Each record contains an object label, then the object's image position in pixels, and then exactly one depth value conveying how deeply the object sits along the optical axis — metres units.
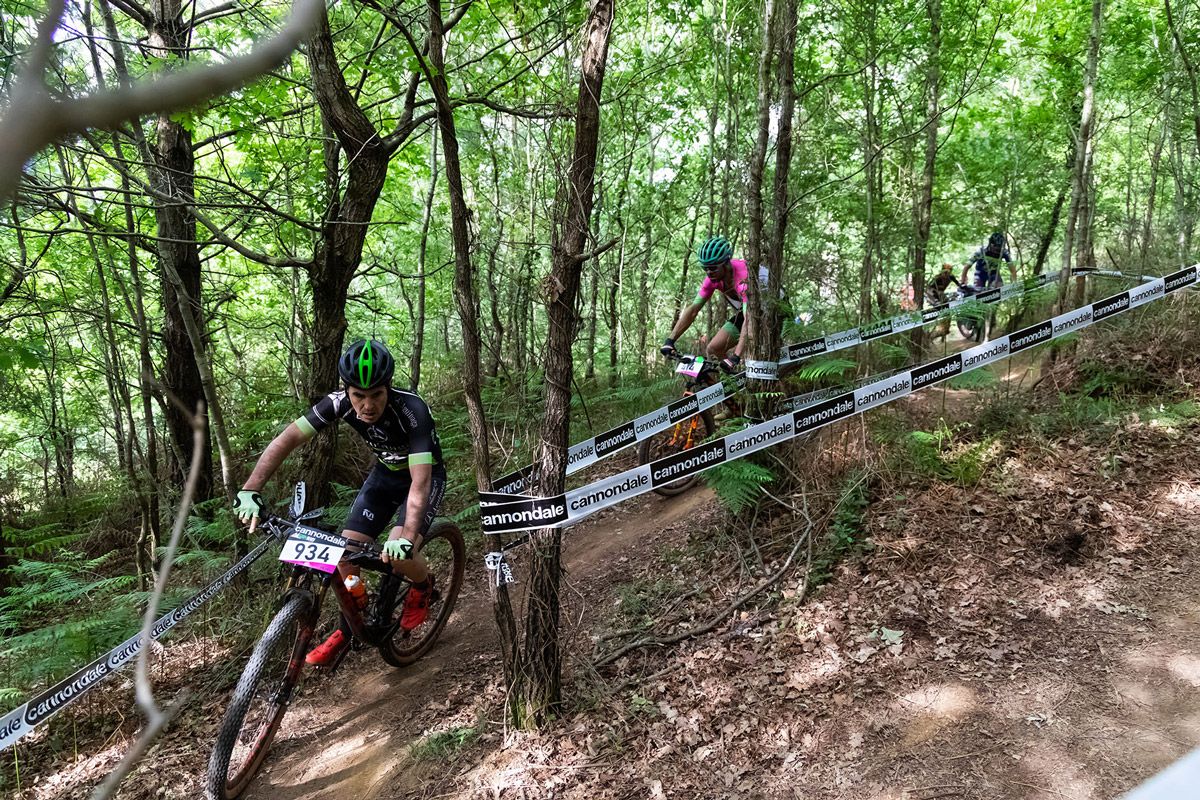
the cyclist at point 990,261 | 9.45
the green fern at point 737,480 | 4.57
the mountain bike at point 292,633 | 3.45
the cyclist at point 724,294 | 6.03
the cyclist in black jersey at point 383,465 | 3.87
